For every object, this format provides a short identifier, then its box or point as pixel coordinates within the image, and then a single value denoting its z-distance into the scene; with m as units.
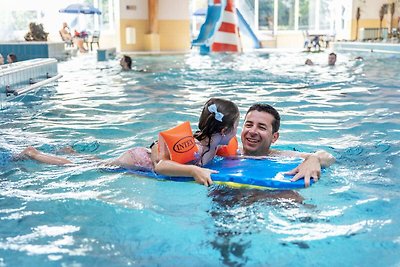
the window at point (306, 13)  24.52
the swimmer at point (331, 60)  11.70
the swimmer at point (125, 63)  10.96
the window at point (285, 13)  24.23
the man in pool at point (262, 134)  3.13
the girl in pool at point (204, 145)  2.76
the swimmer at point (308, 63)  12.10
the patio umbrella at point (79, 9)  19.13
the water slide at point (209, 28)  16.77
